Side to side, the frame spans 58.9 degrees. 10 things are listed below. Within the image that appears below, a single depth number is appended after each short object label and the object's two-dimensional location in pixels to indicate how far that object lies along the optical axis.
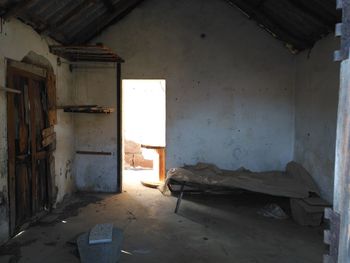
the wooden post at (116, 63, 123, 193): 5.84
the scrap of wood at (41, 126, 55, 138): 4.44
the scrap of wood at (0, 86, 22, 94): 3.33
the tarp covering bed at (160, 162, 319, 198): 4.66
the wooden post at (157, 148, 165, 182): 6.42
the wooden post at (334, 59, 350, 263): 1.07
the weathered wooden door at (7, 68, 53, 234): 3.70
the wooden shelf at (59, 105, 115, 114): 4.94
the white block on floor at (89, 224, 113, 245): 3.02
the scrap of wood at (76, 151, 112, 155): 5.94
